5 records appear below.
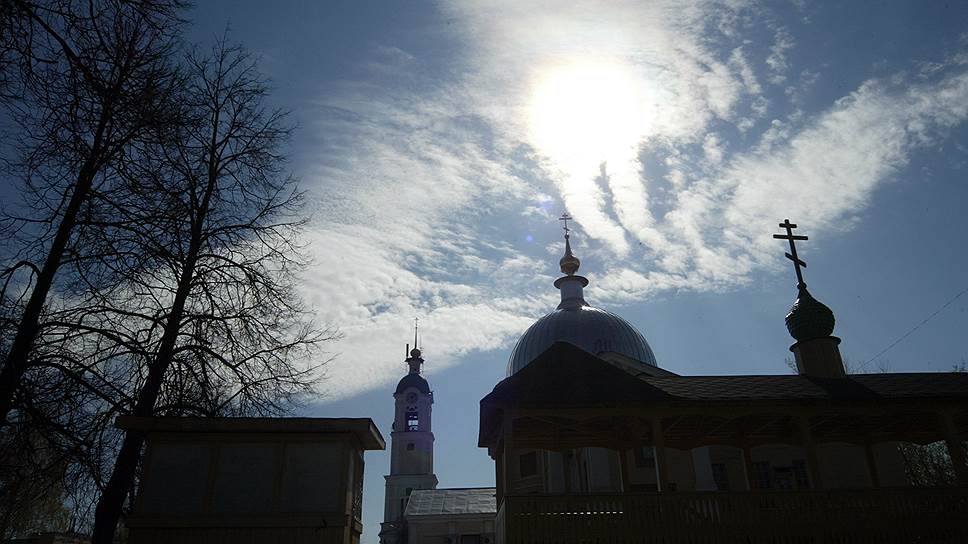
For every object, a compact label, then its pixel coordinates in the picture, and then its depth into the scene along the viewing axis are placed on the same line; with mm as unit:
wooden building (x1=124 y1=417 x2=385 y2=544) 11094
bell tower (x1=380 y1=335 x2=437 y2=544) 63219
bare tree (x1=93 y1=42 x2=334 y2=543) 11328
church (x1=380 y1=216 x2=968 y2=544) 14000
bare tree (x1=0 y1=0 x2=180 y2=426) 6270
